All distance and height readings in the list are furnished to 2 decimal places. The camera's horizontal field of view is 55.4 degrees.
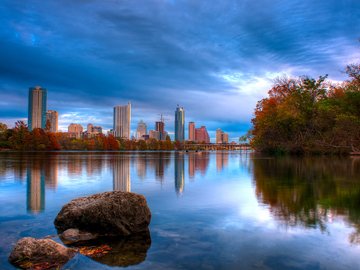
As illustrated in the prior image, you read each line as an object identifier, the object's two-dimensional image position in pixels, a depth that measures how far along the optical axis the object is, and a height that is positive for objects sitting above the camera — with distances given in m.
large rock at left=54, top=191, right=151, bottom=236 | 10.21 -2.04
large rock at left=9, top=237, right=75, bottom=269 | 7.57 -2.39
